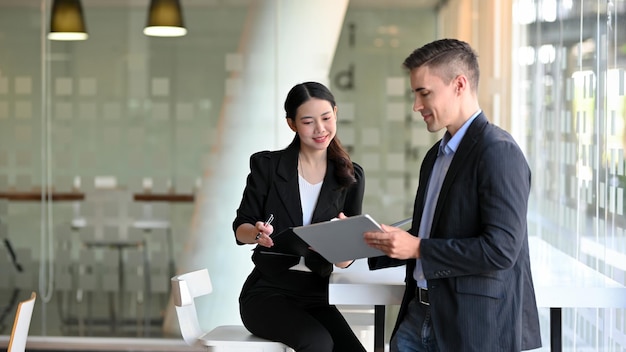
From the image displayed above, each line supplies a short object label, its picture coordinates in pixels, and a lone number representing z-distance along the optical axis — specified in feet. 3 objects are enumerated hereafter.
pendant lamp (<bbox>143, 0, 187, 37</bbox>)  19.71
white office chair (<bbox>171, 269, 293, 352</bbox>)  10.27
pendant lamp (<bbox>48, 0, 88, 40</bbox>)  19.90
